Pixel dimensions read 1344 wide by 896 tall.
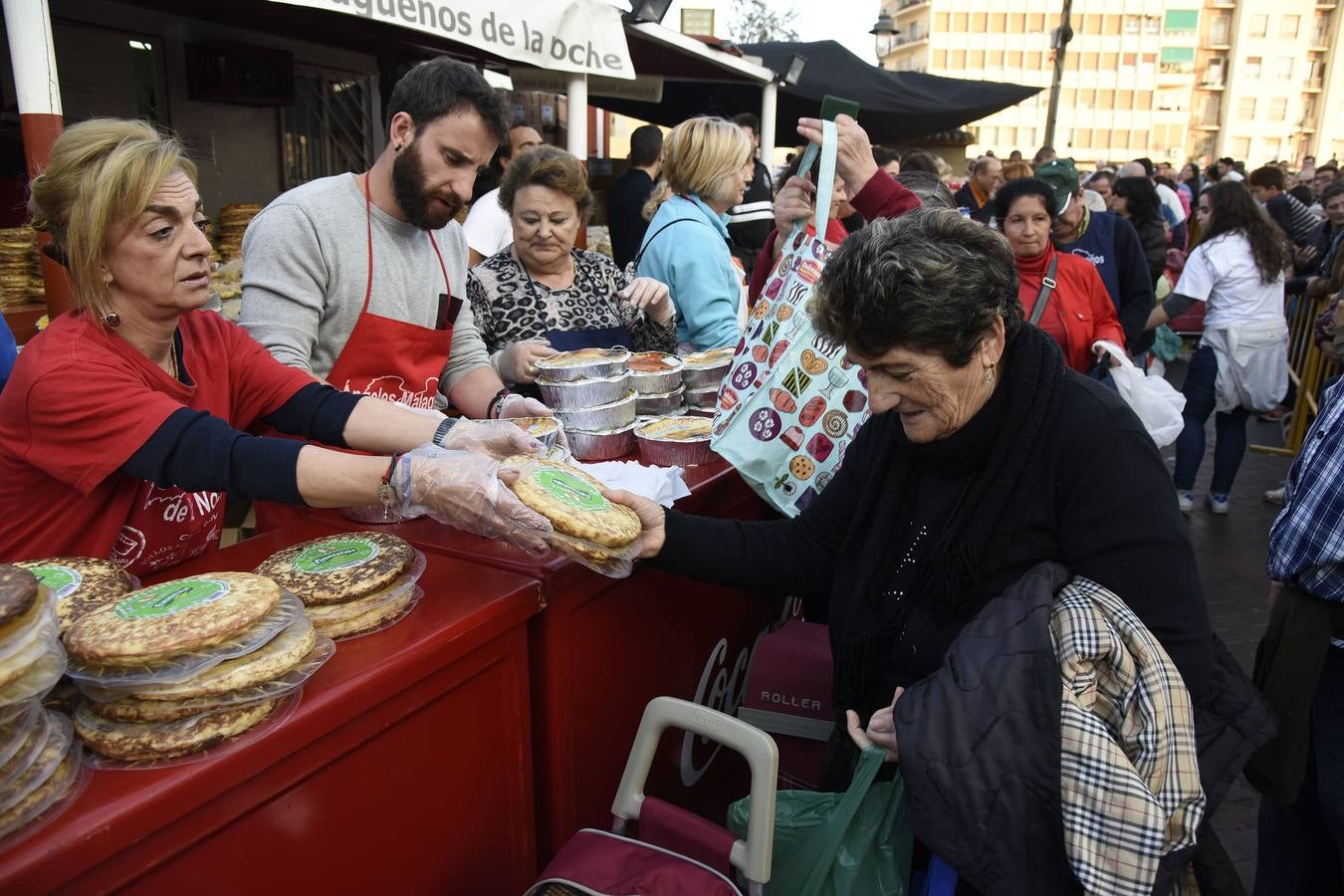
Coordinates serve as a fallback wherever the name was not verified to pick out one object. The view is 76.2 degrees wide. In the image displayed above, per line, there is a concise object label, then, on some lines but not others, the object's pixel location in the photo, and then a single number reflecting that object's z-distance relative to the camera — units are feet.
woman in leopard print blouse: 10.75
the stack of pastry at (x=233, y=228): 20.01
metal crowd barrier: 24.81
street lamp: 62.64
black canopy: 41.29
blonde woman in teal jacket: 12.09
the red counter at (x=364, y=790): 3.74
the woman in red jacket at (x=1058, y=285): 14.43
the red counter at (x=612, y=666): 6.45
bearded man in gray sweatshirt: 7.73
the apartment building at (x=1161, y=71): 212.02
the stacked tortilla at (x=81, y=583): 4.55
